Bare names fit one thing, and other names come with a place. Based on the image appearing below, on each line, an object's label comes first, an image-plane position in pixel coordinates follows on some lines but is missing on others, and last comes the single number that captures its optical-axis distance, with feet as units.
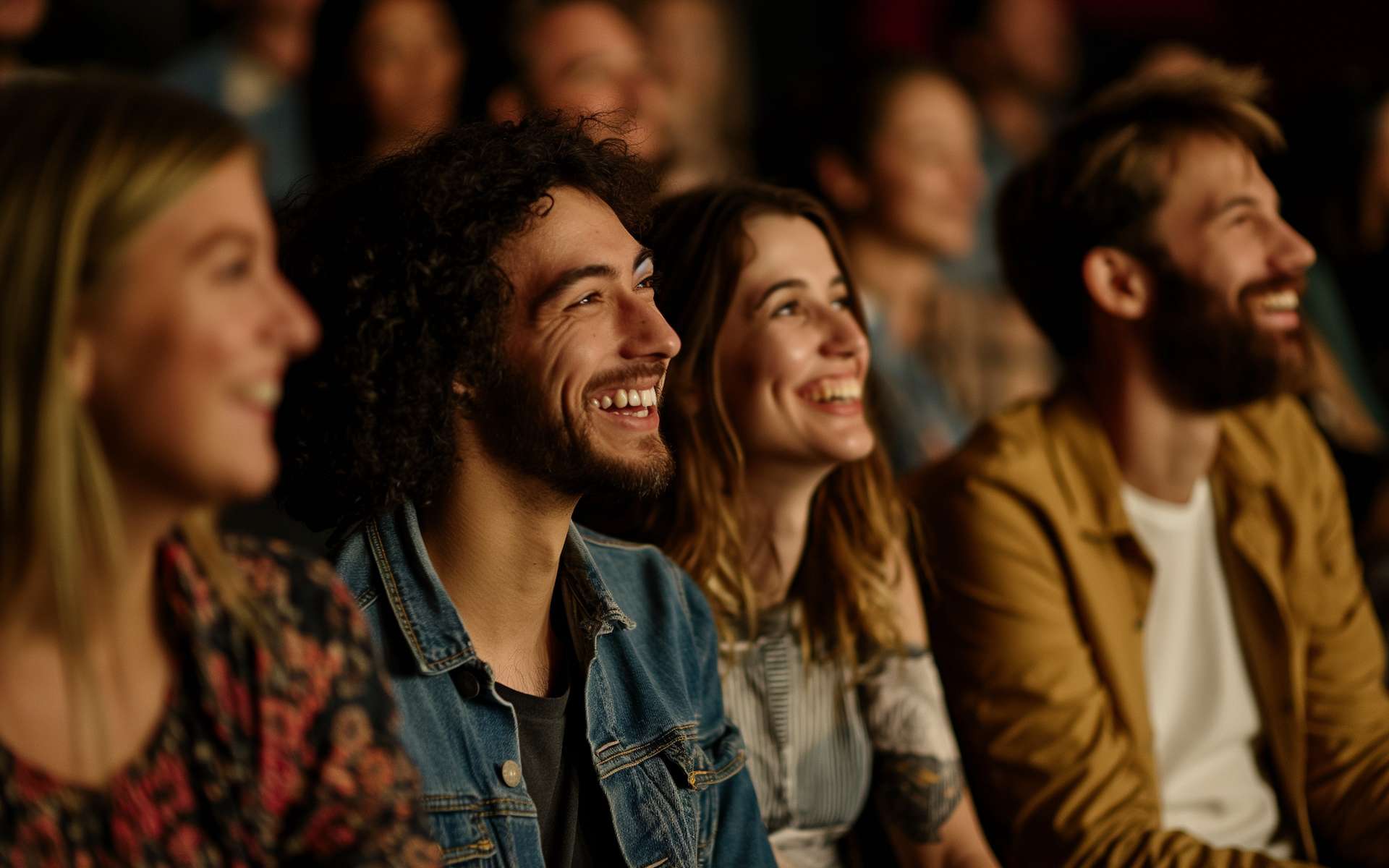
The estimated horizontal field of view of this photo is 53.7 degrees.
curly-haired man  4.25
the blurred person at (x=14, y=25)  8.27
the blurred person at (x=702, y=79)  12.78
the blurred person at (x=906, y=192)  10.96
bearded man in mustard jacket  6.14
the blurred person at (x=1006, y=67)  15.24
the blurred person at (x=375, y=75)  9.30
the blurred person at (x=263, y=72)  10.68
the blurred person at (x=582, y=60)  9.39
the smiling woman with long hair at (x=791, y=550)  5.53
